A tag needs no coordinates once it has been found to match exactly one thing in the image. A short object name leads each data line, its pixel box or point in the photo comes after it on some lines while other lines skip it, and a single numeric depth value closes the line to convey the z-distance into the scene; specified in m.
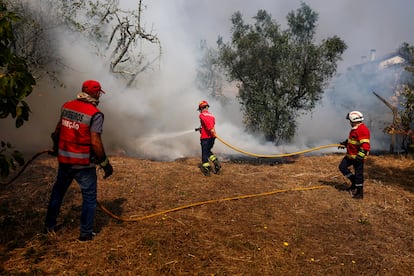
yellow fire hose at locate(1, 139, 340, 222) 4.63
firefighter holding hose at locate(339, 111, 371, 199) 6.29
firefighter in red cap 3.76
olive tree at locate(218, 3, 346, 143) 11.05
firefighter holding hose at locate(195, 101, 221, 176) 7.70
